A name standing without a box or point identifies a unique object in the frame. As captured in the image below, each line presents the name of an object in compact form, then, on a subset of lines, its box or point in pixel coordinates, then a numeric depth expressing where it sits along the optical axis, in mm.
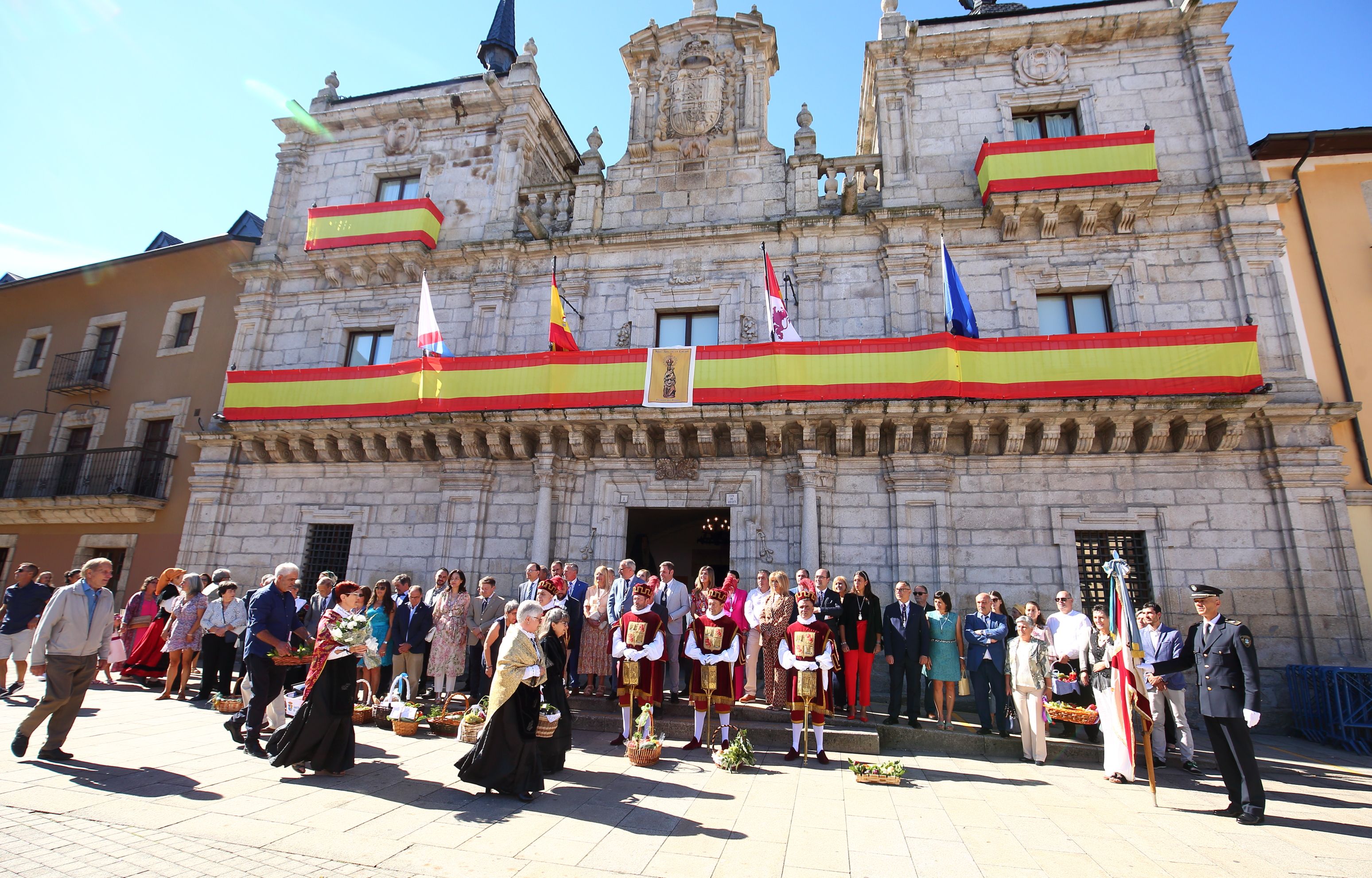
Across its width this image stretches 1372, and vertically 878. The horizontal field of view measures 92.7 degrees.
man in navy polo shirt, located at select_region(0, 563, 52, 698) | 9188
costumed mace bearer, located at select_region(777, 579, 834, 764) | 7504
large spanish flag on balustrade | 11273
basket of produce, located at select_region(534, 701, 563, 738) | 6328
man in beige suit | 9312
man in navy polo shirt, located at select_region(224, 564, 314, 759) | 6781
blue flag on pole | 12188
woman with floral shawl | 6199
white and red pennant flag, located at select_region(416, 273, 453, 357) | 13727
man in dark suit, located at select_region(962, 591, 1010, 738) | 8492
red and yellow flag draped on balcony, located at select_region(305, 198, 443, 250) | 15828
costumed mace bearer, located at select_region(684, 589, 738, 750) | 7703
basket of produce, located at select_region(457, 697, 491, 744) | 7379
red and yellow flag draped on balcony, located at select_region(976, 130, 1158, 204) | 12891
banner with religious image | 12445
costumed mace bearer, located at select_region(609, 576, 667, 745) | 7812
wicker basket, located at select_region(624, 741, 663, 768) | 6922
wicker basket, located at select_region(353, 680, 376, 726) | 8555
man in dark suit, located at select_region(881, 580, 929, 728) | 8812
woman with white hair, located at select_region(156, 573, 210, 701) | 10156
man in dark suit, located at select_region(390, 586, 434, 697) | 9729
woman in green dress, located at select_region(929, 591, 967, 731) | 8680
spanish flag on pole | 13453
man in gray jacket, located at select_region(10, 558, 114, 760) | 6336
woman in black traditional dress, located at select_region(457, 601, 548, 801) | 5883
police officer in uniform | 5926
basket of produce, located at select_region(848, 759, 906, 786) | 6617
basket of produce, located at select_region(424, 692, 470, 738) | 8188
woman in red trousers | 9078
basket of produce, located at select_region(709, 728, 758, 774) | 6938
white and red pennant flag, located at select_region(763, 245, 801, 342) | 12516
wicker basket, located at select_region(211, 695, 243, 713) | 8328
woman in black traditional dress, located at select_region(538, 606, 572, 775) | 6480
